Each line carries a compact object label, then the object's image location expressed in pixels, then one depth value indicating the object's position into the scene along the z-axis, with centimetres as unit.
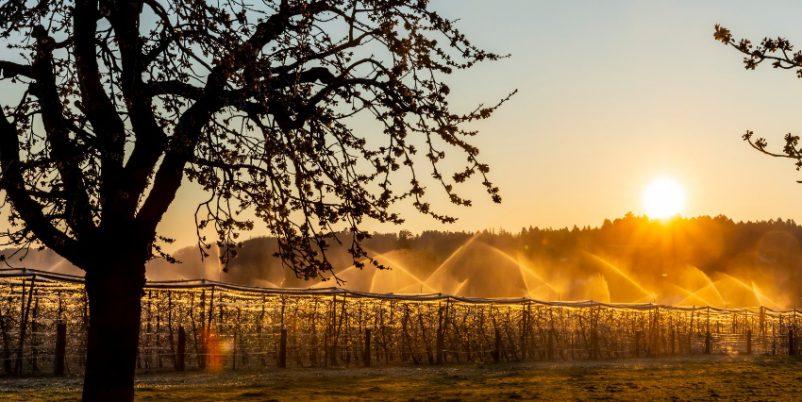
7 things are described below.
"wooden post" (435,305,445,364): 4216
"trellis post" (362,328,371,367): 3925
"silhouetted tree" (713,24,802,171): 1033
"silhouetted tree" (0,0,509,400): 1282
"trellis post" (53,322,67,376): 3069
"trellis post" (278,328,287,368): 3703
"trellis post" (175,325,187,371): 3394
